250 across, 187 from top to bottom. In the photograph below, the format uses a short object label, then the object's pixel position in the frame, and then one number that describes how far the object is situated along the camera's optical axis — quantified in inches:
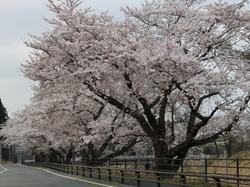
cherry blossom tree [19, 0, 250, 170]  930.1
